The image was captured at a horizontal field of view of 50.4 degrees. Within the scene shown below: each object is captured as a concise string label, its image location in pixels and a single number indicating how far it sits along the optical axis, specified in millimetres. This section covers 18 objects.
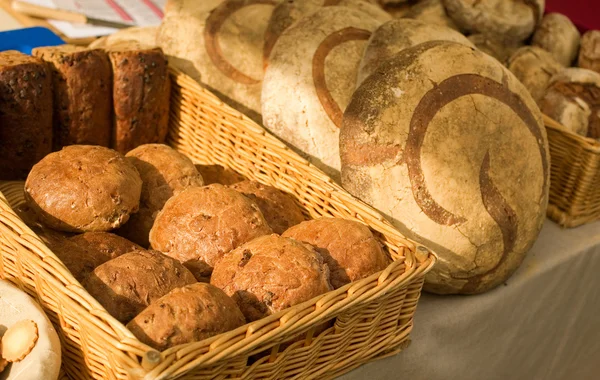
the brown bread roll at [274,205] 1682
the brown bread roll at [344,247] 1396
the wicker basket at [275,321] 1073
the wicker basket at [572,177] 2084
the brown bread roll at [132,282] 1240
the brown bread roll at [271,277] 1262
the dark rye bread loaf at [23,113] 1829
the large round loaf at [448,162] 1693
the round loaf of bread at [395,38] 1977
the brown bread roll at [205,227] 1441
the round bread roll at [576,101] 2277
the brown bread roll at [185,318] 1117
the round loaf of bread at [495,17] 2584
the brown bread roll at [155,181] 1696
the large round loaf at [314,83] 1962
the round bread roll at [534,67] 2453
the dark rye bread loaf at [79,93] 1943
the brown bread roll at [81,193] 1523
